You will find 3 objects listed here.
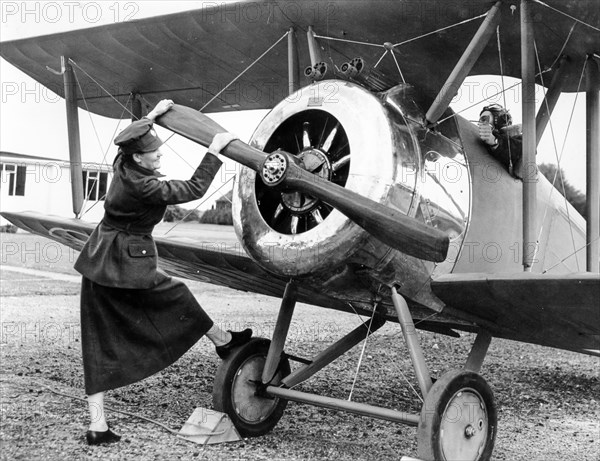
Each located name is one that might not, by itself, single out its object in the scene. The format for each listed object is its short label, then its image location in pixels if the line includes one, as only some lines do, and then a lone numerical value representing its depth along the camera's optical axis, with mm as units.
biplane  3367
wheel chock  3850
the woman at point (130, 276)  3463
